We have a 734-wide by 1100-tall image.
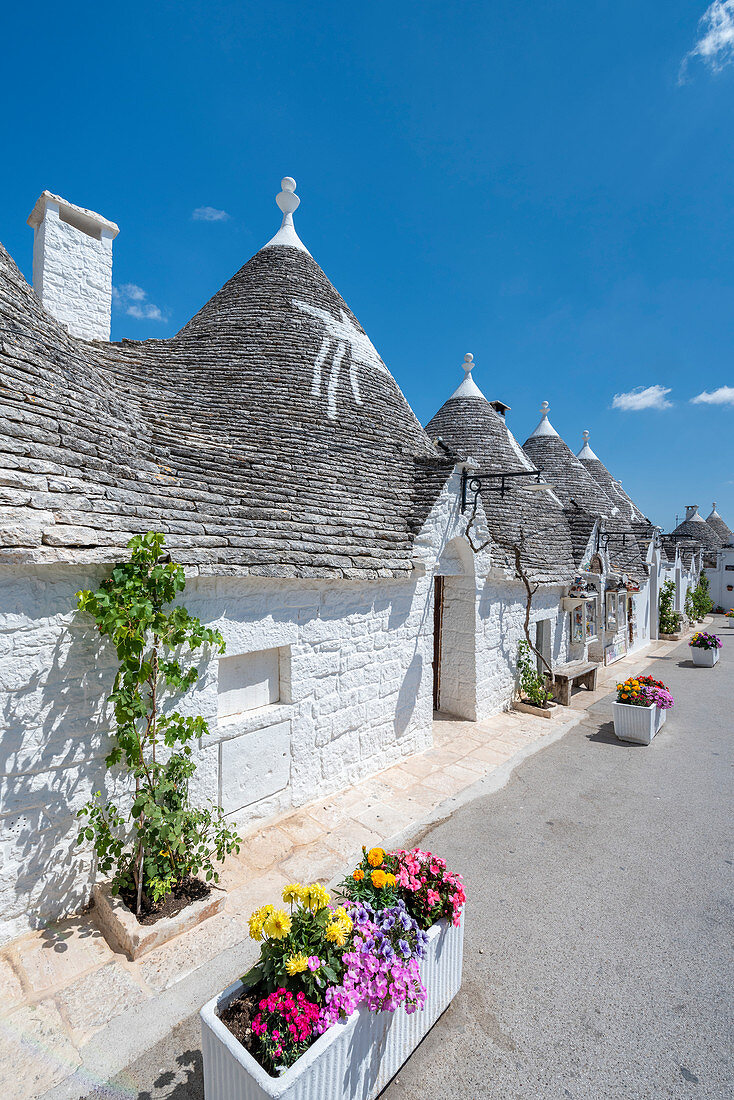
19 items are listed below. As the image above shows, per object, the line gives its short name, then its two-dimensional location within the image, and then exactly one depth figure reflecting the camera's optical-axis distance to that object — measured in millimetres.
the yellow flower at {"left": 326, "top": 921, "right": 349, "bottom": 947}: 2240
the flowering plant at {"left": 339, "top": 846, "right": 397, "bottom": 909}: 2615
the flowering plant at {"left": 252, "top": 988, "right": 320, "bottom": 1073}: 2008
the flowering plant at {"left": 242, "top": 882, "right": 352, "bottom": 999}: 2201
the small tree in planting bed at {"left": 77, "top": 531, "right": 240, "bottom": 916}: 3271
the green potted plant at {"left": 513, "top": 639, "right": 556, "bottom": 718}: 8961
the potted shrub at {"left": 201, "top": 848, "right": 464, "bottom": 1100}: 2033
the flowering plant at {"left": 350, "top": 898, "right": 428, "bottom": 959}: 2383
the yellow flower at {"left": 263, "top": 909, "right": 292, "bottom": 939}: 2242
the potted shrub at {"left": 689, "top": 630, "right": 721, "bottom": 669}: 13711
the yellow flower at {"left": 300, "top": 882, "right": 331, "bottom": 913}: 2377
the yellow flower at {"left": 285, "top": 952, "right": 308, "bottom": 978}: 2121
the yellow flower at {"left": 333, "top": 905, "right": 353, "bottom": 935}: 2325
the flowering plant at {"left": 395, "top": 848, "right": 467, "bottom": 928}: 2752
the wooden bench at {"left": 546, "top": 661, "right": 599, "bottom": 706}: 9430
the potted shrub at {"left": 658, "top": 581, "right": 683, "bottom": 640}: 19930
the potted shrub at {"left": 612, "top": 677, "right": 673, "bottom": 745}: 7457
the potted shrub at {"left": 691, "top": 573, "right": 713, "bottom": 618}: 24719
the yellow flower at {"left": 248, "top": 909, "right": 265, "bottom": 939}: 2273
